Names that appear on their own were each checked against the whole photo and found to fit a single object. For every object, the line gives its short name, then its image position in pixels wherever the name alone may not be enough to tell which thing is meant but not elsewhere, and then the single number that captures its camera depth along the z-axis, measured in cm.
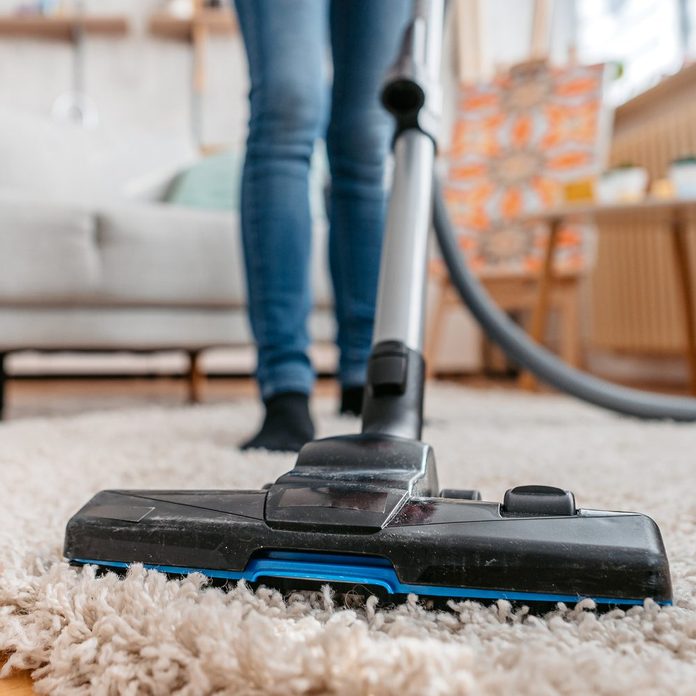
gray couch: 135
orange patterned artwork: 216
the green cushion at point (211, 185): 200
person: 83
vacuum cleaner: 30
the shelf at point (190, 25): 326
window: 248
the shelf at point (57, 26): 320
